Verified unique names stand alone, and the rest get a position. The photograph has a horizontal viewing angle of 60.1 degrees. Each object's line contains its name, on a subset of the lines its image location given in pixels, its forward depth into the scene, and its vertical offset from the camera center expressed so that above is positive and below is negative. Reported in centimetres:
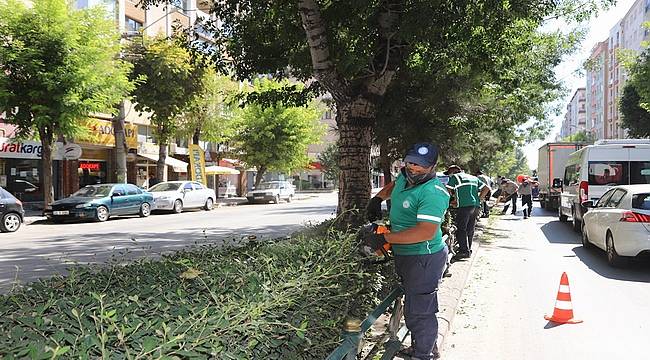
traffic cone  645 -161
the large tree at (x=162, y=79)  2544 +451
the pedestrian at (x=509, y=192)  2338 -85
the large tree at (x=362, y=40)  690 +187
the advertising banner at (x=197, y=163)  3269 +77
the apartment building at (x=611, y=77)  7300 +1569
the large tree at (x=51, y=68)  1822 +366
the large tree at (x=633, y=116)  4234 +425
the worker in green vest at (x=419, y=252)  407 -58
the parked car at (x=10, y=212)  1641 -101
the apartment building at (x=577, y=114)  13488 +1507
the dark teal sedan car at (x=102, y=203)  1989 -98
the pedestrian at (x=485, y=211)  2052 -147
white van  1472 +9
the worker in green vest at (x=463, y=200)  1002 -50
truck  2689 +36
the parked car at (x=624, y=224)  930 -92
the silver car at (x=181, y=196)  2559 -93
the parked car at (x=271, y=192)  3556 -112
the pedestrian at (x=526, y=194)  2214 -87
